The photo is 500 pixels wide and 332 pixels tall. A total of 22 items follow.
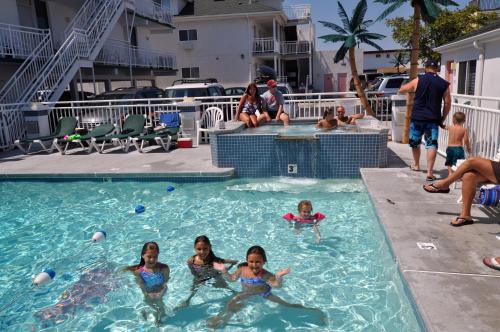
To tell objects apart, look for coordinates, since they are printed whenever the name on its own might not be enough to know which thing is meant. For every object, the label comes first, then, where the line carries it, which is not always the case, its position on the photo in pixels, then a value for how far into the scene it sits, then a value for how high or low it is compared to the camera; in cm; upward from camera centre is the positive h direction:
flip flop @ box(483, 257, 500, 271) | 349 -151
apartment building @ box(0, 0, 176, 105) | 1366 +188
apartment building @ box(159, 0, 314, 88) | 2869 +354
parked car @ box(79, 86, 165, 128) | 1209 -47
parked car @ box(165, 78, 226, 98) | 1290 +0
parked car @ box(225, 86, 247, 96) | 1748 -6
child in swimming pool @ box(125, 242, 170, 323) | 407 -182
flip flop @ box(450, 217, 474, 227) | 446 -147
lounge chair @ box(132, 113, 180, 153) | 1025 -103
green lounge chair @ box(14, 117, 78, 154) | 1080 -102
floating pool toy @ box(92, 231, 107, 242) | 563 -189
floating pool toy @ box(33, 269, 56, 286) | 454 -195
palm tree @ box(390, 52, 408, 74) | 4894 +271
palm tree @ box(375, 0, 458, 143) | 977 +153
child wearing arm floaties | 554 -172
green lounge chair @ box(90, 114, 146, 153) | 1040 -102
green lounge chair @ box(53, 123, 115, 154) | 1063 -106
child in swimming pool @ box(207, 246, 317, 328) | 388 -183
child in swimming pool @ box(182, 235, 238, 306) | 421 -177
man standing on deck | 614 -37
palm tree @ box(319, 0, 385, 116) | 1561 +206
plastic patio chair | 1130 -72
